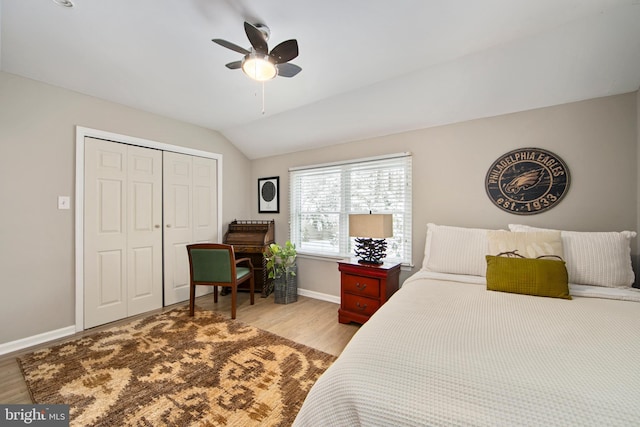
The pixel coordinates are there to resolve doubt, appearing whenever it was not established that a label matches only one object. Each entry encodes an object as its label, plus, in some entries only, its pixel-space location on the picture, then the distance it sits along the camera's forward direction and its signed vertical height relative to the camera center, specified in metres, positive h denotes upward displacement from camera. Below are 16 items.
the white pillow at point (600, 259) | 1.76 -0.31
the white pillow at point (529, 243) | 1.87 -0.22
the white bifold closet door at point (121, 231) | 2.75 -0.16
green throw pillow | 1.67 -0.42
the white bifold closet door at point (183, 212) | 3.39 +0.07
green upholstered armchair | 2.91 -0.59
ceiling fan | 1.58 +1.08
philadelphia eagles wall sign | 2.24 +0.32
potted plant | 3.49 -0.79
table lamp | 2.67 -0.19
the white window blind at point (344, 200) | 3.03 +0.21
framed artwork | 4.12 +0.36
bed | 0.73 -0.53
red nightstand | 2.62 -0.77
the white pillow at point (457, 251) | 2.14 -0.31
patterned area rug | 1.57 -1.19
